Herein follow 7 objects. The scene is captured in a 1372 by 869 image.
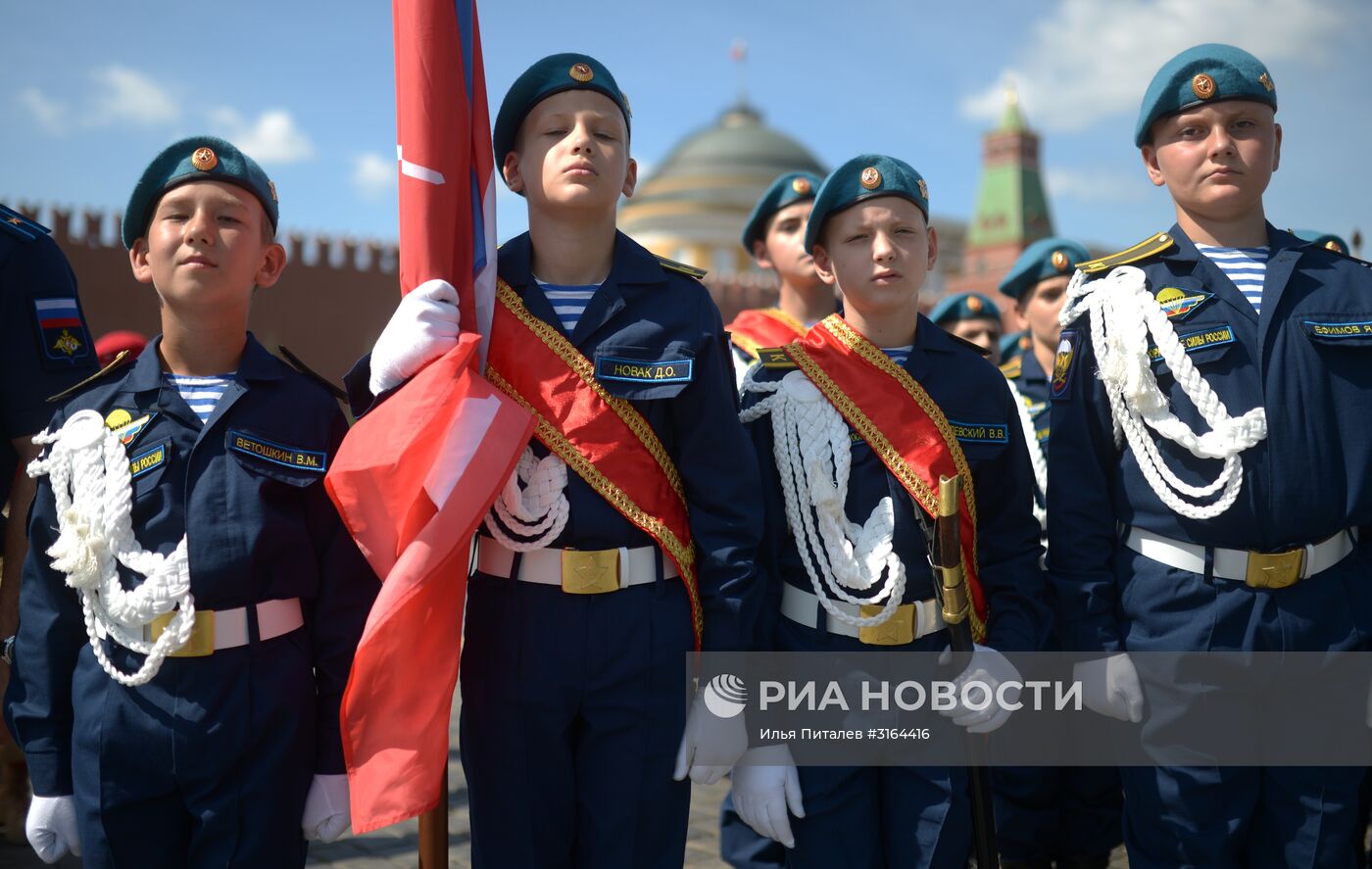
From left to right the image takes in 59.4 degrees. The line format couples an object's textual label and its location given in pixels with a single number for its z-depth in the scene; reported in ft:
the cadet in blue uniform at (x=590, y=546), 8.16
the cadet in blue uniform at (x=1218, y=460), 8.77
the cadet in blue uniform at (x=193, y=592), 7.91
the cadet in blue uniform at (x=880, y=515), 8.90
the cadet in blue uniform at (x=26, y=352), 10.66
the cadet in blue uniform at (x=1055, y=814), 13.01
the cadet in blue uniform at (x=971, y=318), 19.93
